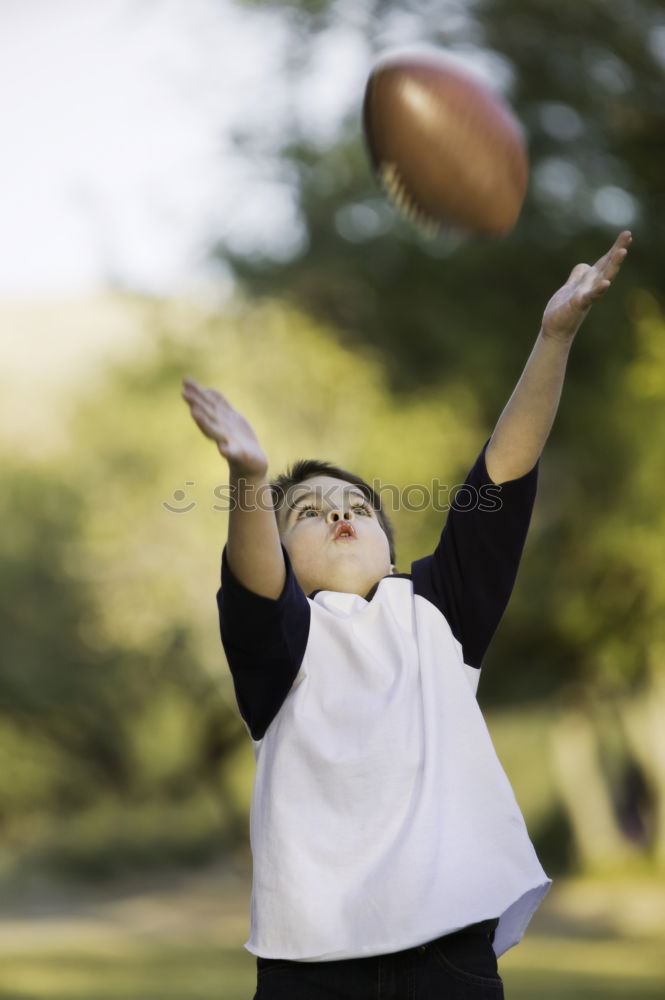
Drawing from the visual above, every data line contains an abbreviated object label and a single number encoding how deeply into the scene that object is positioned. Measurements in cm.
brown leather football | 702
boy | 427
